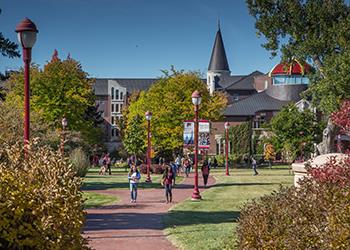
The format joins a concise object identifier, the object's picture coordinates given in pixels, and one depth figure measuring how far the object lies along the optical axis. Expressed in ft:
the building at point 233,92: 289.33
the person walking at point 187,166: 155.12
